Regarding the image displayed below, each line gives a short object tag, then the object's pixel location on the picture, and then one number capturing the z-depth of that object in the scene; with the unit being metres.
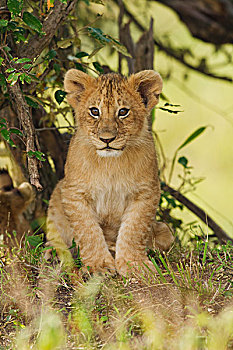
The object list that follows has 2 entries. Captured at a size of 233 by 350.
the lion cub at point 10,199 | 9.77
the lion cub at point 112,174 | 7.57
